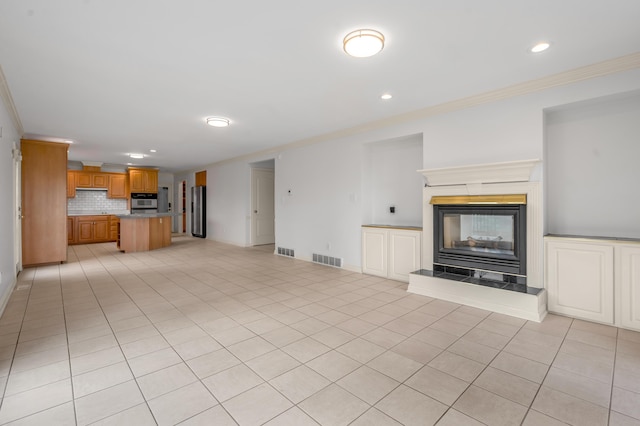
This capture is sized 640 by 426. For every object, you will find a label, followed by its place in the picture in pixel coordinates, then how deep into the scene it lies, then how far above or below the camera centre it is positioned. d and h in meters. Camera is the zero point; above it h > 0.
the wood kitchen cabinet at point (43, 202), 5.70 +0.24
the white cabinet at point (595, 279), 2.90 -0.69
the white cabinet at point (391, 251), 4.56 -0.62
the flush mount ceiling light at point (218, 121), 4.81 +1.50
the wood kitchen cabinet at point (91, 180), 9.37 +1.09
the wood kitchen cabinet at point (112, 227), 9.75 -0.44
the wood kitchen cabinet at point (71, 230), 9.06 -0.49
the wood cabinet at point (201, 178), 10.45 +1.24
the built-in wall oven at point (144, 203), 10.19 +0.37
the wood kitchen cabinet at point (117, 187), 9.94 +0.90
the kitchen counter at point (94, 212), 9.43 +0.05
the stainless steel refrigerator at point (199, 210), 10.49 +0.12
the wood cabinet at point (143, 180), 10.10 +1.15
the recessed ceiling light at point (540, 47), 2.64 +1.48
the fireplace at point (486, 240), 3.40 -0.35
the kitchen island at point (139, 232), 7.75 -0.49
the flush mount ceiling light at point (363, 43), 2.44 +1.42
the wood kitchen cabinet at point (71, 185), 9.13 +0.88
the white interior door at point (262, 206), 8.67 +0.20
